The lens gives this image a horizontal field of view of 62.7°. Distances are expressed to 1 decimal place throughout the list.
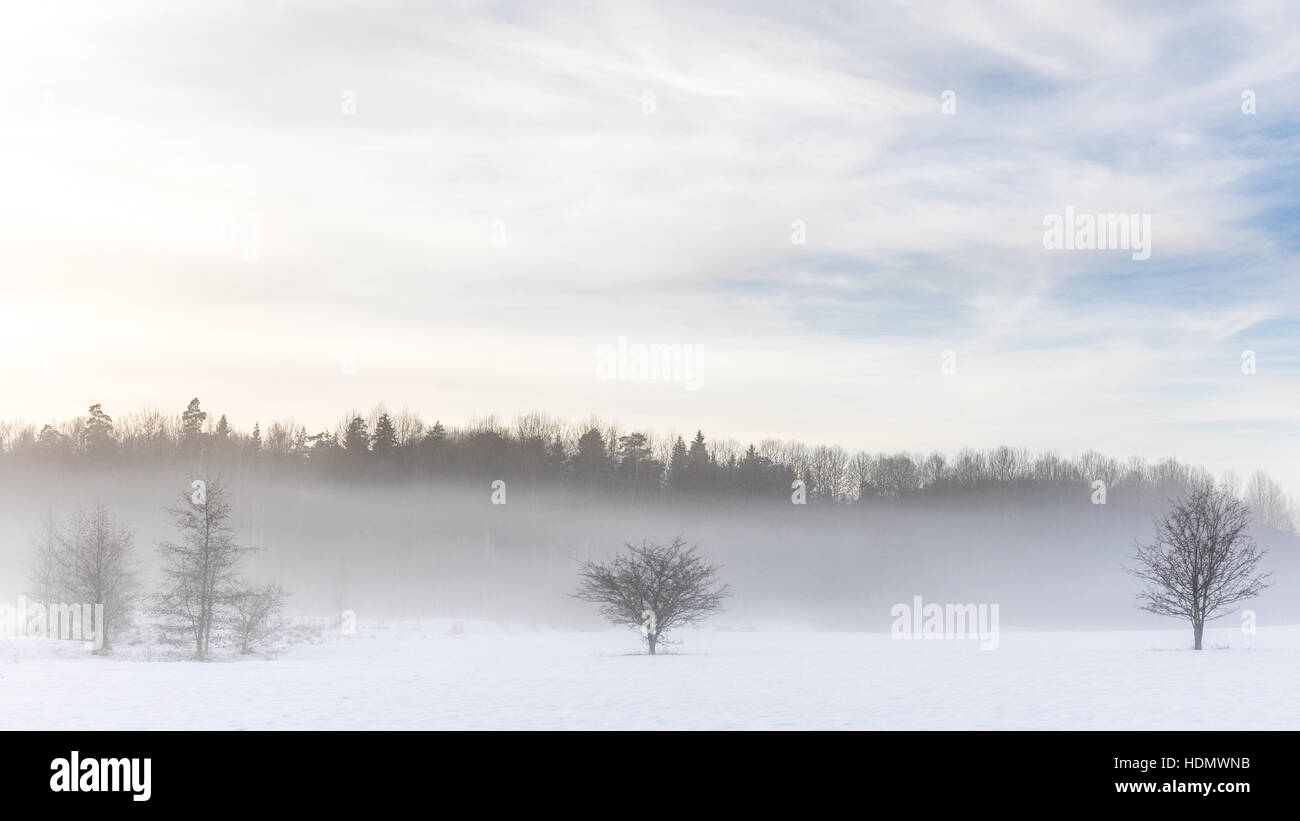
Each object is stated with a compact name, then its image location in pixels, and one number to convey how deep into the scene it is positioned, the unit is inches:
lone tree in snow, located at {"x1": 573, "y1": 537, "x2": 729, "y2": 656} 1871.3
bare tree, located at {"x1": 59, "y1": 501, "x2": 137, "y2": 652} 2269.9
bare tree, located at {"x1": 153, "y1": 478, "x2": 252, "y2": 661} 2143.2
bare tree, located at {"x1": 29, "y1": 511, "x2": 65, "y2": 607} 2591.0
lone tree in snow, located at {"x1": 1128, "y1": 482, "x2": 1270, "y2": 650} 1873.8
